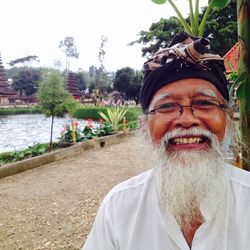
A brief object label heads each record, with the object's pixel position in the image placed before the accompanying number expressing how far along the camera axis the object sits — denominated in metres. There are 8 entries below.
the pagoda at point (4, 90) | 36.91
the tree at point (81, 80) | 50.47
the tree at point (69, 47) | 54.66
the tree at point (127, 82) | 34.56
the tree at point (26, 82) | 45.00
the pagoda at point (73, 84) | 38.44
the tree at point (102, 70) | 40.34
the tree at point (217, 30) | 16.70
